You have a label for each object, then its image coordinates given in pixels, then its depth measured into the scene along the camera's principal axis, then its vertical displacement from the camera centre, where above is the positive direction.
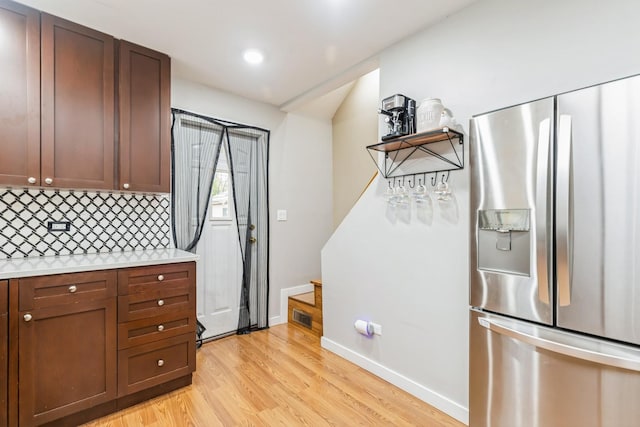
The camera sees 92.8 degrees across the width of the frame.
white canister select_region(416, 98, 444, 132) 1.90 +0.63
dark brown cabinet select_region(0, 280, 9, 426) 1.57 -0.70
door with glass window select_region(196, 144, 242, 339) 3.02 -0.51
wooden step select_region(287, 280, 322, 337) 3.16 -1.04
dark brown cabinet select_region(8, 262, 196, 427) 1.61 -0.77
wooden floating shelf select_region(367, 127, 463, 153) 1.82 +0.49
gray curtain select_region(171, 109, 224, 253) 2.76 +0.41
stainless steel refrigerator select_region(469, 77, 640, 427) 1.11 -0.20
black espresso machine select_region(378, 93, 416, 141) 2.07 +0.69
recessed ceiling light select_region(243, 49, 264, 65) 2.38 +1.27
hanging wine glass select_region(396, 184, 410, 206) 2.16 +0.14
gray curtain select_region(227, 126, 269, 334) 3.19 +0.01
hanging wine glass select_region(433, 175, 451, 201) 1.93 +0.15
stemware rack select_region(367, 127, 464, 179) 1.88 +0.44
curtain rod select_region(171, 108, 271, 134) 2.79 +0.94
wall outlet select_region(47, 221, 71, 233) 2.16 -0.08
